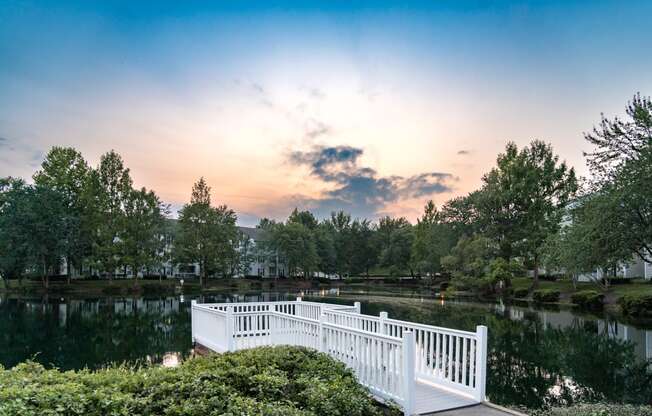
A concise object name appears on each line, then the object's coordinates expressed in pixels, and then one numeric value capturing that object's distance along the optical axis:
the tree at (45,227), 37.47
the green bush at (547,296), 31.14
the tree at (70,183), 41.19
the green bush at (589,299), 27.47
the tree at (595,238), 19.30
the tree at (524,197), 38.34
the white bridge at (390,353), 5.42
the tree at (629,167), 18.61
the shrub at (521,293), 35.22
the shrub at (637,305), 22.89
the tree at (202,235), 47.69
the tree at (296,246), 57.31
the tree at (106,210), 41.44
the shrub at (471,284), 38.44
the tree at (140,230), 42.22
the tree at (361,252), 68.12
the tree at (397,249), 62.91
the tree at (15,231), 37.00
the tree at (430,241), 47.19
